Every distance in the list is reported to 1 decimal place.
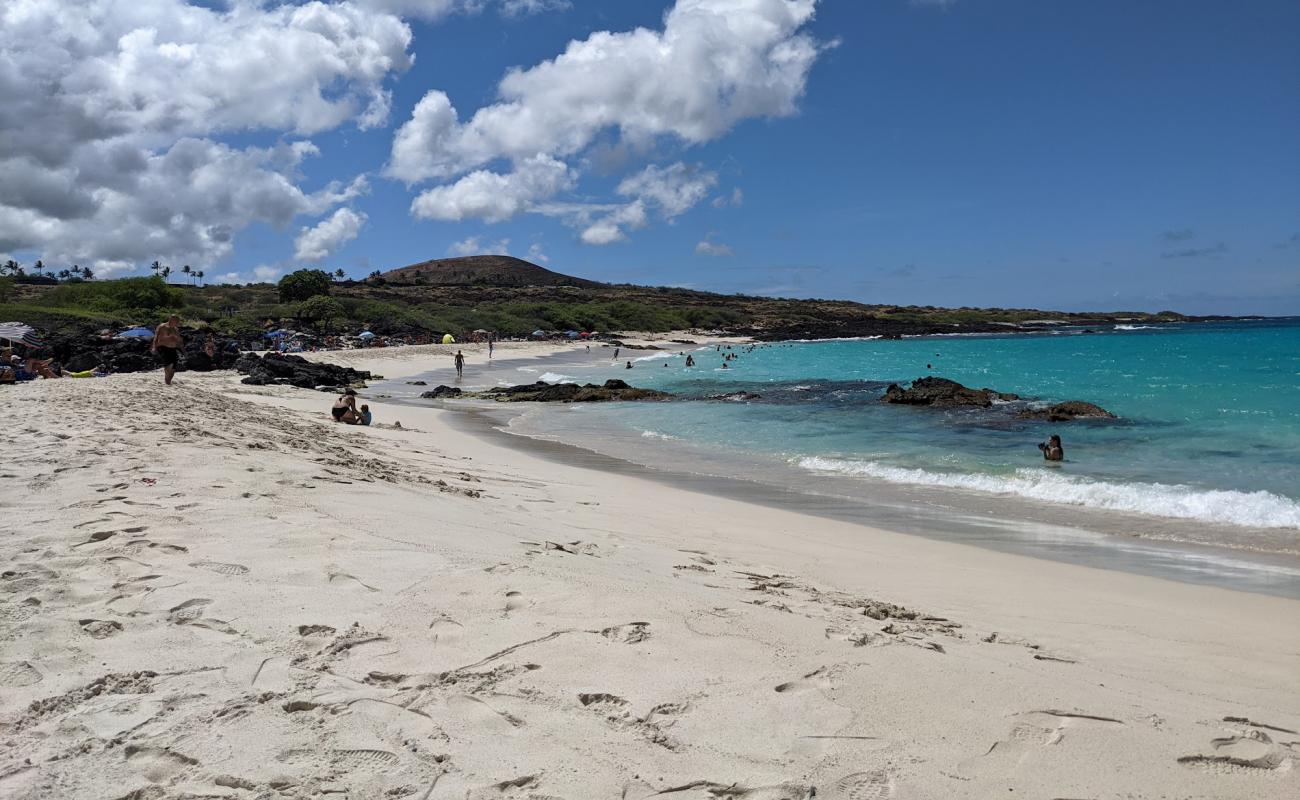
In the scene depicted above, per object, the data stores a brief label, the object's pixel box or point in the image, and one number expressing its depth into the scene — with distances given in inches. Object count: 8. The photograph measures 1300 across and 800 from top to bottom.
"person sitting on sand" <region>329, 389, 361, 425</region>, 564.1
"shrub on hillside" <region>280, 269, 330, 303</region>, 3016.7
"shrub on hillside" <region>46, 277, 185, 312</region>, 2160.4
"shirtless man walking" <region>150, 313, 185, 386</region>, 649.6
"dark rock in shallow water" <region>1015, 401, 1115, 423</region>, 740.6
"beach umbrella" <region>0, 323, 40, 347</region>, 1061.3
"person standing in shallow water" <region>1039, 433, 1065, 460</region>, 511.3
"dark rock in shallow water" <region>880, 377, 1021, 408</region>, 879.1
